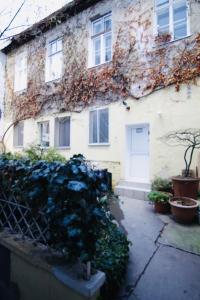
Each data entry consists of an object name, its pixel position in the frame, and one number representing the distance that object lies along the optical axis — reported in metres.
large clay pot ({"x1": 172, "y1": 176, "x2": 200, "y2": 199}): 5.05
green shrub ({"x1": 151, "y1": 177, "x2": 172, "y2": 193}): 5.70
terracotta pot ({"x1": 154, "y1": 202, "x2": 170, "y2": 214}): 4.87
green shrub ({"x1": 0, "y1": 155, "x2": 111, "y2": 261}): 1.61
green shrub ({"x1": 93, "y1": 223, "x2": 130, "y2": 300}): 2.24
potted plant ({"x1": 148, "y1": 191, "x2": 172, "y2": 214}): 4.86
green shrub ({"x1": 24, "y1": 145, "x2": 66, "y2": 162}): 6.92
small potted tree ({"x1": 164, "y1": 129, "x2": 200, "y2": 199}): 5.06
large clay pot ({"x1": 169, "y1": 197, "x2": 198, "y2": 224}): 4.24
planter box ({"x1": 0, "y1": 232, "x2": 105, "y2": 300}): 1.62
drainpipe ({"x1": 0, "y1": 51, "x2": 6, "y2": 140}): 12.33
